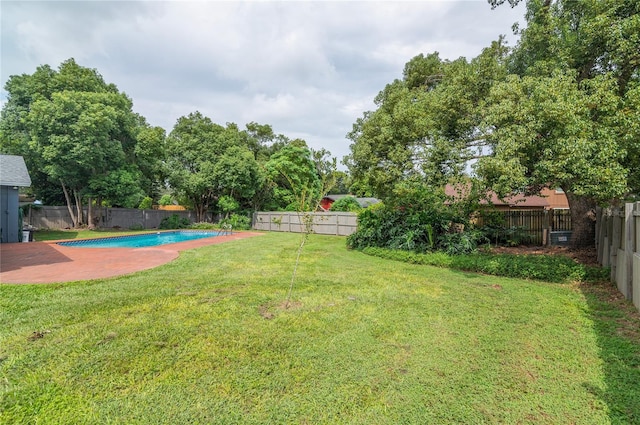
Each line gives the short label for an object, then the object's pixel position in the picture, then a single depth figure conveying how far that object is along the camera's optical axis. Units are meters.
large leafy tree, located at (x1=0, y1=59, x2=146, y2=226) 15.10
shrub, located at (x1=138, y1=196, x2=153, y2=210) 25.04
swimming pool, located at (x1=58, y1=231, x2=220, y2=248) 14.03
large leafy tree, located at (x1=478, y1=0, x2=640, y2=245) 5.46
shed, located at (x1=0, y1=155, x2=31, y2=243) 11.48
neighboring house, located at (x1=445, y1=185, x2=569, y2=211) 15.25
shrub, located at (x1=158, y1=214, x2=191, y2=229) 21.52
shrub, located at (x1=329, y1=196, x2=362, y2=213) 22.06
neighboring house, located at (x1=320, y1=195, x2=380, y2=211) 32.34
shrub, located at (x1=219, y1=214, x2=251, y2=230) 20.83
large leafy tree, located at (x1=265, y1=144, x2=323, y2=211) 24.09
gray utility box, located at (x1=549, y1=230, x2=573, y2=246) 10.58
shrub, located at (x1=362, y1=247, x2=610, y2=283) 6.62
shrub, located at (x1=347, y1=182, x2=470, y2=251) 9.98
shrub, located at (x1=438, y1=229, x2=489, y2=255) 9.33
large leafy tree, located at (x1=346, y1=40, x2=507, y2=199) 8.34
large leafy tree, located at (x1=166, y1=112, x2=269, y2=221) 20.72
